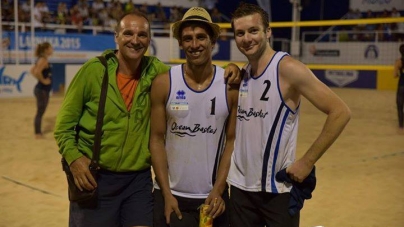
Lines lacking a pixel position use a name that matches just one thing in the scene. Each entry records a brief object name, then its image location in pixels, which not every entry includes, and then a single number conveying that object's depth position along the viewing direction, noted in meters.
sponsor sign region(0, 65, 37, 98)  15.14
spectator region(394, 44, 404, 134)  9.96
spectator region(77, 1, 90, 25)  19.33
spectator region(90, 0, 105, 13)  19.89
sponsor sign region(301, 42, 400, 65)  19.50
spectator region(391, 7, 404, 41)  19.22
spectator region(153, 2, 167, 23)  22.39
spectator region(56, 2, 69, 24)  18.08
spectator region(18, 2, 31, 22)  17.12
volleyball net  19.34
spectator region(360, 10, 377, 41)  20.28
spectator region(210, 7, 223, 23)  22.59
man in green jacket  2.78
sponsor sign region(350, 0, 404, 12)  22.20
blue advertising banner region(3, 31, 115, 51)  15.47
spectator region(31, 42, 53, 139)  9.16
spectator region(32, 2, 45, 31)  16.89
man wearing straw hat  2.74
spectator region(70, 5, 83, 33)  18.61
